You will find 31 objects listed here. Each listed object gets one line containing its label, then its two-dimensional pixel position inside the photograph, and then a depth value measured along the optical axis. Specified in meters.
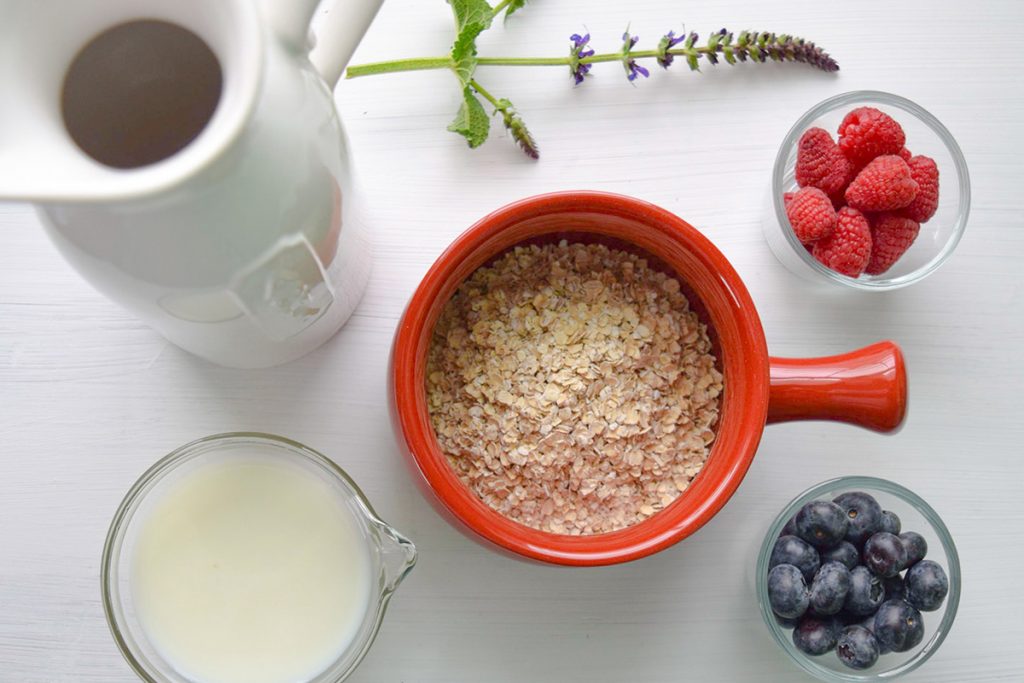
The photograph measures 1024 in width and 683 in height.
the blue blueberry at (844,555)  0.52
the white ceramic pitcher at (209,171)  0.38
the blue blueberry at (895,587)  0.53
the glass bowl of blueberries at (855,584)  0.51
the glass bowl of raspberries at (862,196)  0.52
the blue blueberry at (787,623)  0.52
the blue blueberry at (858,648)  0.51
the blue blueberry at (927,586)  0.52
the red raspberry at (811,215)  0.52
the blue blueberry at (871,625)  0.52
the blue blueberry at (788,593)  0.51
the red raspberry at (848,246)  0.52
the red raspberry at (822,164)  0.53
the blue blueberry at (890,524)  0.53
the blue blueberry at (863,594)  0.51
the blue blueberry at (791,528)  0.53
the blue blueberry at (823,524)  0.52
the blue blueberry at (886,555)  0.51
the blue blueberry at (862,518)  0.52
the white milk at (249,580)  0.50
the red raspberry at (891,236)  0.53
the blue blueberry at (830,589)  0.51
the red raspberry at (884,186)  0.51
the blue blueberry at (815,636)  0.52
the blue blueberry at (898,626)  0.51
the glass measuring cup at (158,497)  0.50
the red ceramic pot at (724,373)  0.48
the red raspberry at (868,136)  0.52
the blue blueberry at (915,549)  0.52
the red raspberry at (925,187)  0.53
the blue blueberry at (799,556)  0.52
